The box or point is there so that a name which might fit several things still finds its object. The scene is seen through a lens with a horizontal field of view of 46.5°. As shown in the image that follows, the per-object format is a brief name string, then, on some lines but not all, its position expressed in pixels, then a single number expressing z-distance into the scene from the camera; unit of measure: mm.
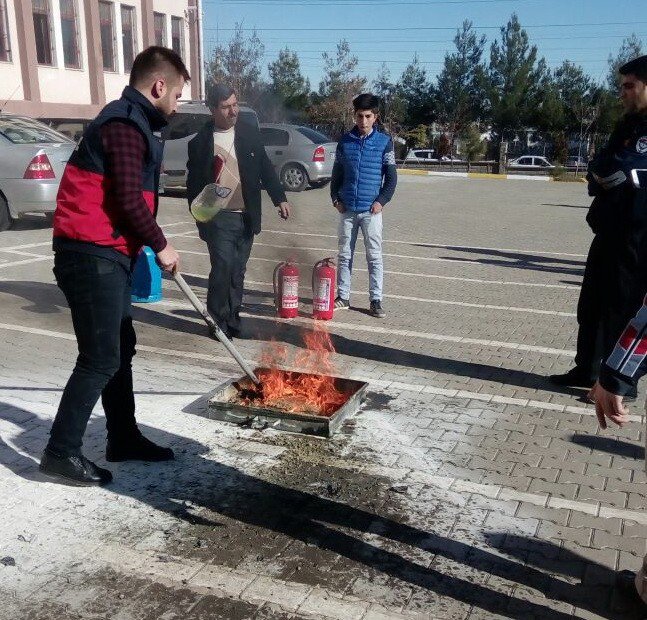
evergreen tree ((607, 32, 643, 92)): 46638
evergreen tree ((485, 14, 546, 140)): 50469
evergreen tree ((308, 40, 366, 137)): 33156
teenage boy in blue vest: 7387
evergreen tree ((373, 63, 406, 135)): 46656
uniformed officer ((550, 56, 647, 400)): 4801
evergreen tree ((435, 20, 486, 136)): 52469
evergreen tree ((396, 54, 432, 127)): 54125
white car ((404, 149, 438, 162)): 45131
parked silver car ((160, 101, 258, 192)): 18156
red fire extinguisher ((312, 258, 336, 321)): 7289
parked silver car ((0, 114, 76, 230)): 11719
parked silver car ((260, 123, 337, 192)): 20172
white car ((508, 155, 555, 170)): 41750
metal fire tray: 4539
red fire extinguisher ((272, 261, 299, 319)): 7309
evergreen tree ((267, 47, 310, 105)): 21234
